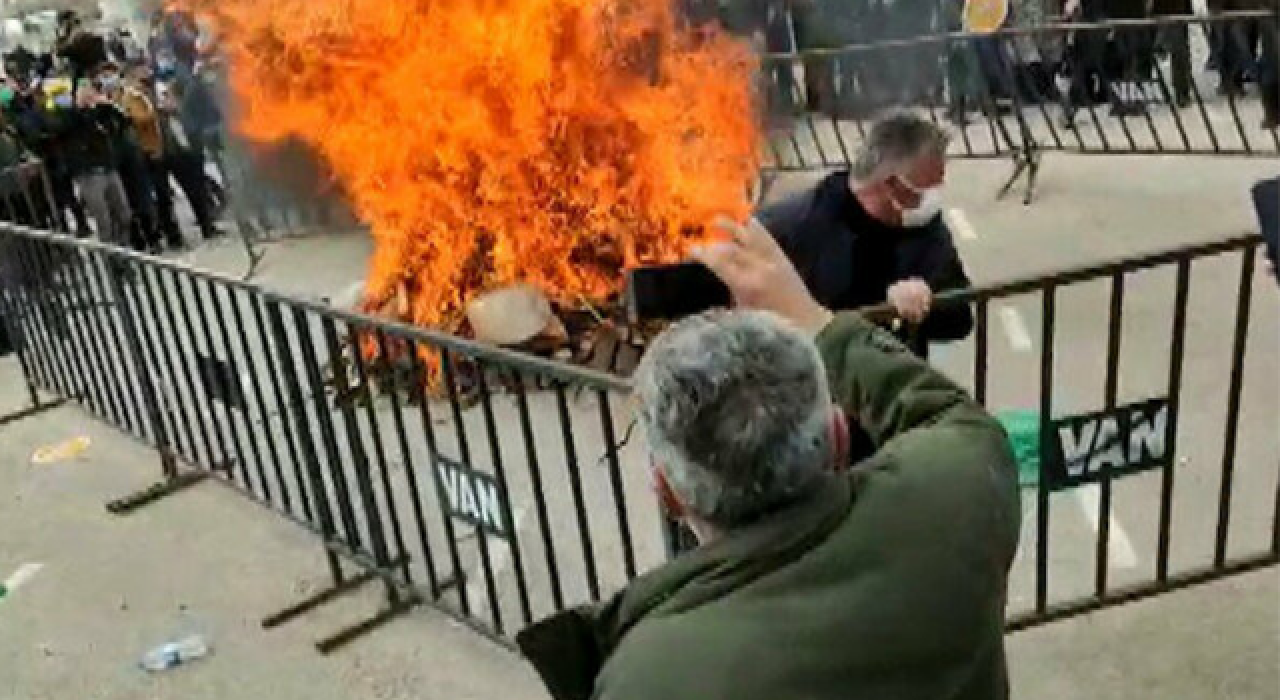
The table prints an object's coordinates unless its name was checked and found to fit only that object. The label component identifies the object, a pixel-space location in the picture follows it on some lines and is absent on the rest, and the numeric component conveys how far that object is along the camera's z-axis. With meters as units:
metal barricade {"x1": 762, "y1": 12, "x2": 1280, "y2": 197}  11.59
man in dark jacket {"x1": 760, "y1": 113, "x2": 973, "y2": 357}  3.94
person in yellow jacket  12.51
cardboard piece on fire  7.34
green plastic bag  5.35
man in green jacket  1.72
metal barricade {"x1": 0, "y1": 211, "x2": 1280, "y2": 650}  4.12
